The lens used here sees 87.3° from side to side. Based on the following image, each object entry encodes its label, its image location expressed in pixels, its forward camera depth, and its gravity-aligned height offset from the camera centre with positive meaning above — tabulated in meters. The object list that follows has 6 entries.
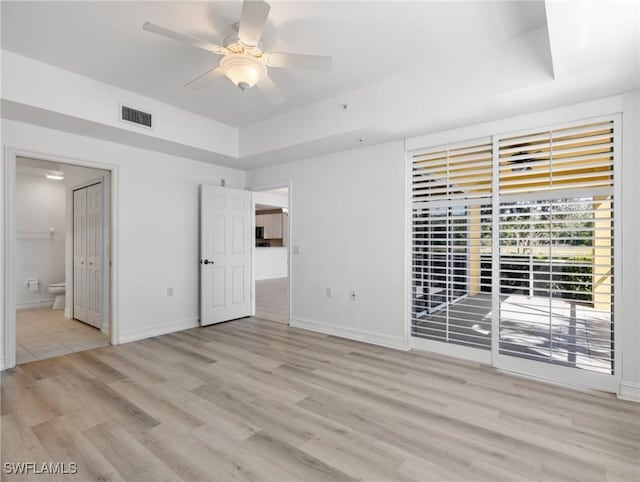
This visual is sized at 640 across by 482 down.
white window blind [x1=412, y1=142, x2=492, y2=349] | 3.50 +0.00
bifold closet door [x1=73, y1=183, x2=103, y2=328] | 4.85 -0.22
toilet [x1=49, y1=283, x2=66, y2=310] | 6.09 -1.02
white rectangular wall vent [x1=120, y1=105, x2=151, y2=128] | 3.69 +1.39
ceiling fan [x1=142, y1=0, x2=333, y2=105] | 2.12 +1.34
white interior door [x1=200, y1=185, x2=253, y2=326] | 5.04 -0.23
